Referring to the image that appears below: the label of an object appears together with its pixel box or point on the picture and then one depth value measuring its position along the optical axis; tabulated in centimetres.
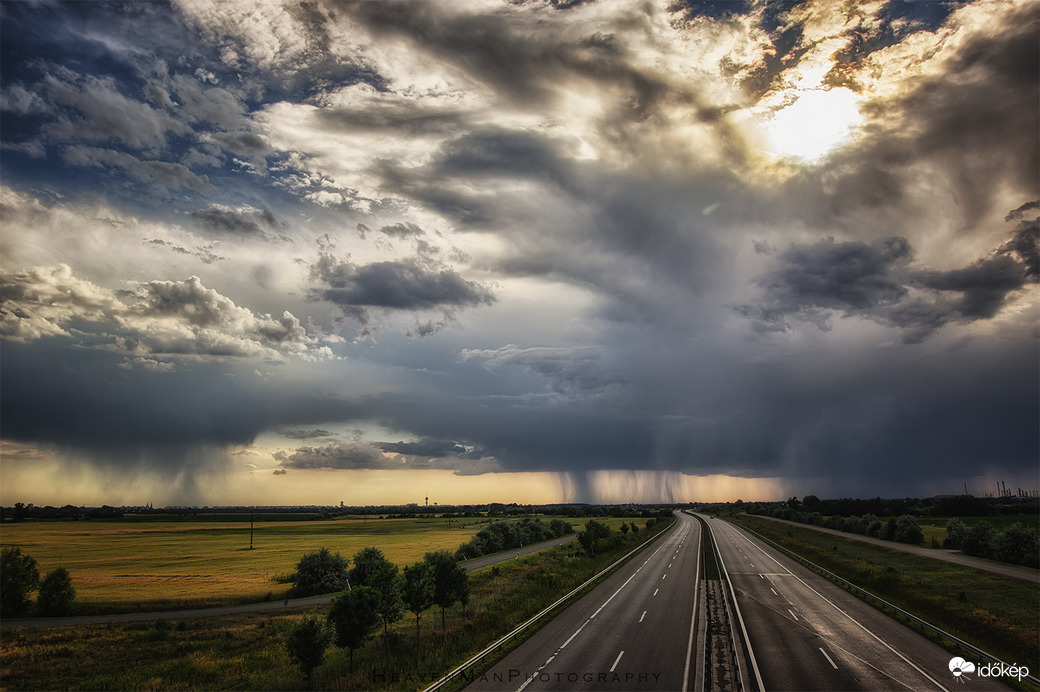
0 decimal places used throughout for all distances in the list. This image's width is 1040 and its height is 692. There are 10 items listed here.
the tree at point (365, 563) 6700
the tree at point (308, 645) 3092
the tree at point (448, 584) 4253
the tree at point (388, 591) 3712
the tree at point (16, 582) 6147
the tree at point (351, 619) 3331
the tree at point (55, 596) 6078
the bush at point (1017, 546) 7250
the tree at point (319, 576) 7000
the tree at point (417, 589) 4016
